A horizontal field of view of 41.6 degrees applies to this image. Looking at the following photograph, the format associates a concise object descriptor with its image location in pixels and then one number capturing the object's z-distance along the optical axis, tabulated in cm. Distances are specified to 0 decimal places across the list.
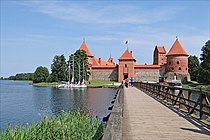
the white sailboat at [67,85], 5680
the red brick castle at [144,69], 6444
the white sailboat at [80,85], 5641
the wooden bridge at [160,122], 458
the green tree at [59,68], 6757
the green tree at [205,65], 4847
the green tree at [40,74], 8006
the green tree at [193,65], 6866
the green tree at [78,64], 6309
